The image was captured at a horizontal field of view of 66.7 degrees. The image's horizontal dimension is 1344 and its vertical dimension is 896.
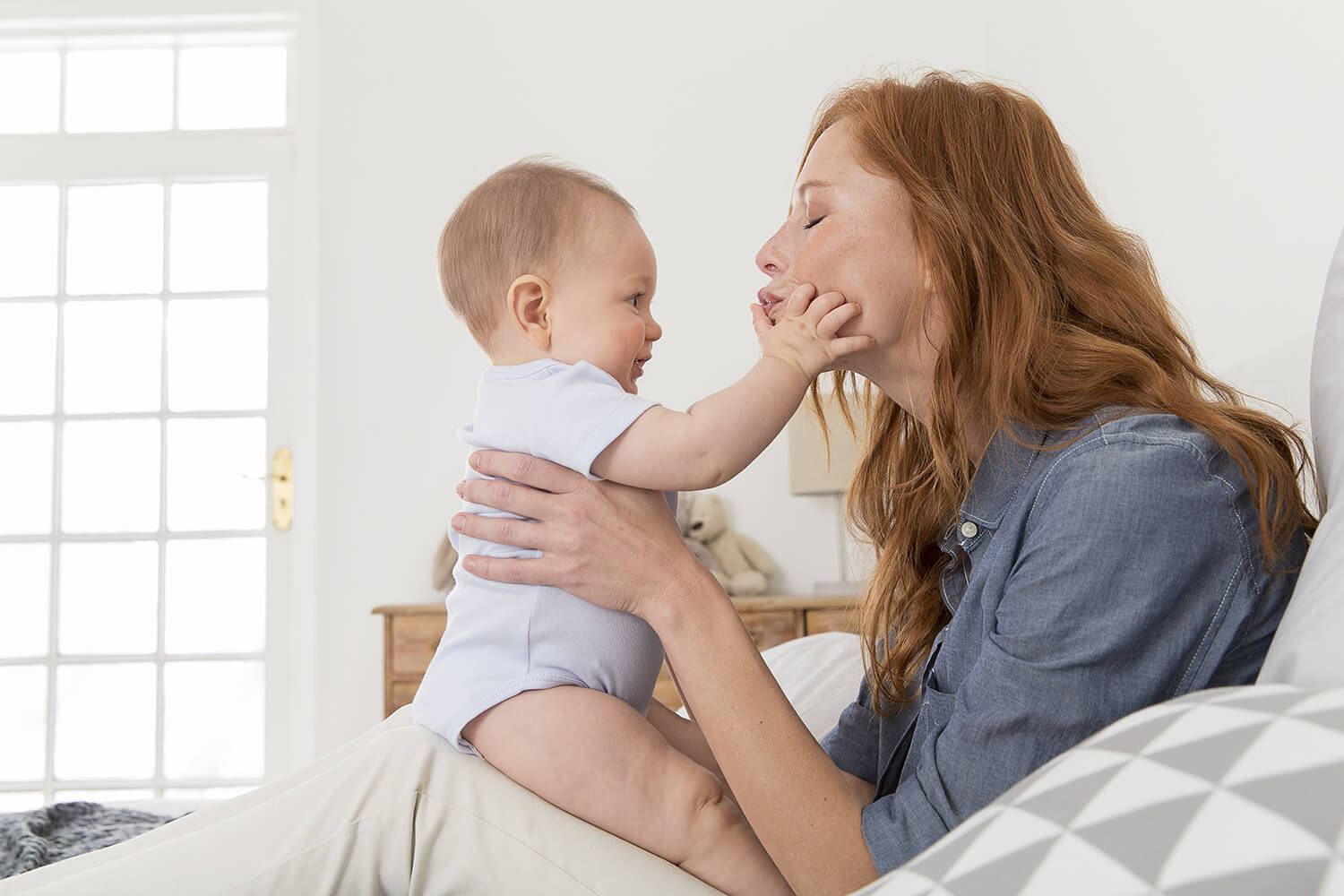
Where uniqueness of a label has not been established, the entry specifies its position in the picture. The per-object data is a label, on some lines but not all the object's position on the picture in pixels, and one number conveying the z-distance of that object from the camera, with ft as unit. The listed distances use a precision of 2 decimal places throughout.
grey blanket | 4.01
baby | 2.96
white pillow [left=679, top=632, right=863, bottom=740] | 4.72
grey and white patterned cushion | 1.22
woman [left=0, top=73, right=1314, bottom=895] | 2.55
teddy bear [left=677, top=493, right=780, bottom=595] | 10.85
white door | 12.12
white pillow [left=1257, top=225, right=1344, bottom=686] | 2.01
